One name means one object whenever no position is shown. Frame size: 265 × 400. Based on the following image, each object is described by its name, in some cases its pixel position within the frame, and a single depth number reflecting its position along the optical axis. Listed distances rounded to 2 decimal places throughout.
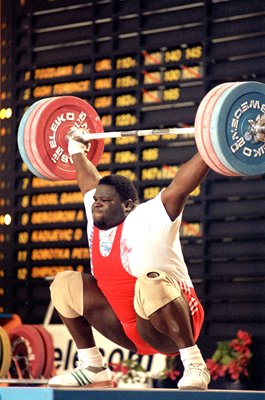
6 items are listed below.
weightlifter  7.10
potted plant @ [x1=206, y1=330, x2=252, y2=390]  12.18
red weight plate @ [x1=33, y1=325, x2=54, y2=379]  13.17
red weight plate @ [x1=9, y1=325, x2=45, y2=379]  13.06
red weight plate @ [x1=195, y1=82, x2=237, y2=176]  6.95
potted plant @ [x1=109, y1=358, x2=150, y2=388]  12.98
